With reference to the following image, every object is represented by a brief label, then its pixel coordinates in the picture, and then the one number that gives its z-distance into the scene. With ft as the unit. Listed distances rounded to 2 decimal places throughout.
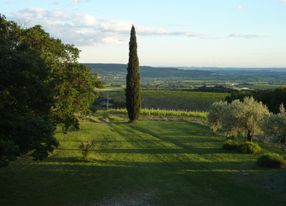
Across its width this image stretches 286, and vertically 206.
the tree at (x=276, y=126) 102.89
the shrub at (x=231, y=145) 125.93
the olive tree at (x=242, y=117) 129.70
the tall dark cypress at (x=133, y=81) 203.00
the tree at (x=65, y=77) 107.34
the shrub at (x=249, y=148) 122.11
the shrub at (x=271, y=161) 103.07
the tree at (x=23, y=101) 76.38
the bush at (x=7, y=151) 69.36
